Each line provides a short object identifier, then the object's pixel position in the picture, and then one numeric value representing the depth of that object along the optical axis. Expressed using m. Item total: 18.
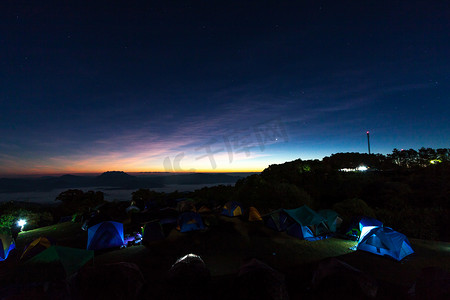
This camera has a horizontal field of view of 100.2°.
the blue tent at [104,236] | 11.86
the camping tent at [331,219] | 14.10
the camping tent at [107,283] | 6.19
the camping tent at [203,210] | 24.46
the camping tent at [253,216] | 19.11
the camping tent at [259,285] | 5.85
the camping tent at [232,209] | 21.48
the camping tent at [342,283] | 6.18
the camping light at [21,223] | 19.10
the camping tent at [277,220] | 14.95
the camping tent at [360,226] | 11.34
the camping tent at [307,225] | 13.20
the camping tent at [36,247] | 9.68
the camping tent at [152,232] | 13.21
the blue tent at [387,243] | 9.18
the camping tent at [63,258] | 7.17
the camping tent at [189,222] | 15.52
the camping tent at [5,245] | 10.43
